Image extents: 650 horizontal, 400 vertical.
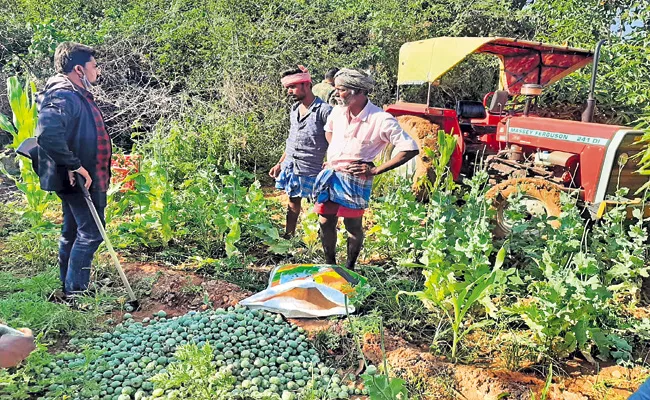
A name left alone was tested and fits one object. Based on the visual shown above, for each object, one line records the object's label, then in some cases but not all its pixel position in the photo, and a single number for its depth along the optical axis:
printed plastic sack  3.36
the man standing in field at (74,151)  3.15
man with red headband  4.27
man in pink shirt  3.45
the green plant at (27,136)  4.09
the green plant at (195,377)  2.32
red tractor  4.44
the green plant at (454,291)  2.86
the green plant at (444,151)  4.97
